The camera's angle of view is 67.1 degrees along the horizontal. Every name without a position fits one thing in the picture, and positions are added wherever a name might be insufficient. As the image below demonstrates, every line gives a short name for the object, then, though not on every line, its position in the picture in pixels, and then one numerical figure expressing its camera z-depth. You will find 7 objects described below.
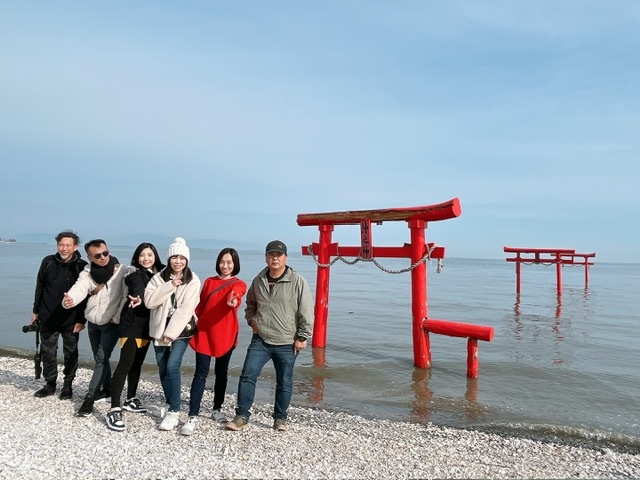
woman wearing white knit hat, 4.80
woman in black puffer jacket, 4.95
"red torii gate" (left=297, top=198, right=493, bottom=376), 7.67
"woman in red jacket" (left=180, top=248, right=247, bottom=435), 5.01
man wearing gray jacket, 4.91
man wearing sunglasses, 5.30
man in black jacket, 5.69
